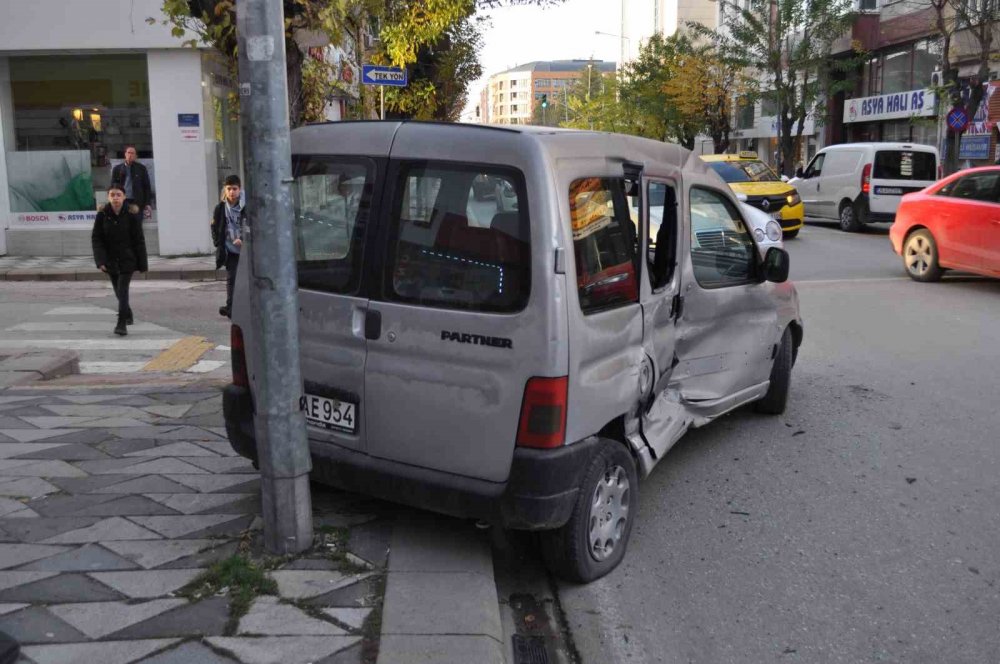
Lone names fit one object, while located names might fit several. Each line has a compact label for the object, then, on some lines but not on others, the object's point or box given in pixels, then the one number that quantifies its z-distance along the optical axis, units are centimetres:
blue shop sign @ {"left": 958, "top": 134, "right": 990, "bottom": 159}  2848
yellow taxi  2025
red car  1220
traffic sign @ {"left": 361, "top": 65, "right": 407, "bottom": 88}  1453
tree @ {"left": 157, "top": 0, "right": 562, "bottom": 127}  803
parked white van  2202
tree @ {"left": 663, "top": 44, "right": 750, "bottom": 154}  4444
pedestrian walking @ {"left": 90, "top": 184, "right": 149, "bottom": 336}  1047
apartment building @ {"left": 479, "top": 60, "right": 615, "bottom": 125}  16604
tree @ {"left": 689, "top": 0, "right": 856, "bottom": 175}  3706
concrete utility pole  393
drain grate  375
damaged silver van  397
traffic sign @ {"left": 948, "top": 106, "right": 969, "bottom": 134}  2364
